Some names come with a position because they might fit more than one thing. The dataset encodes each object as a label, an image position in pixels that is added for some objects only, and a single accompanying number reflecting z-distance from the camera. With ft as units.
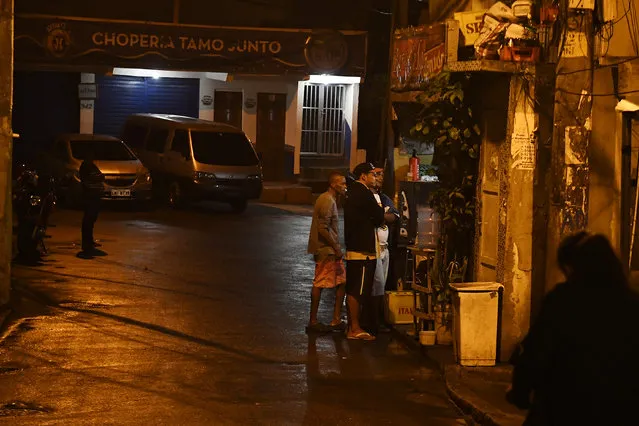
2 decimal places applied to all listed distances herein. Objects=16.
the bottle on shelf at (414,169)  41.93
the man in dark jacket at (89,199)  54.85
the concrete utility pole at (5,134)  38.99
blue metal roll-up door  101.71
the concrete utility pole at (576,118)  31.63
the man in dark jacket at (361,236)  37.78
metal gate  101.14
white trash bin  33.35
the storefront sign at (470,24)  36.78
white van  77.66
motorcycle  51.65
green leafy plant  35.42
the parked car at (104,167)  76.43
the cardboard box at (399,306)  40.40
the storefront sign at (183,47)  87.81
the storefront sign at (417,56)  37.58
